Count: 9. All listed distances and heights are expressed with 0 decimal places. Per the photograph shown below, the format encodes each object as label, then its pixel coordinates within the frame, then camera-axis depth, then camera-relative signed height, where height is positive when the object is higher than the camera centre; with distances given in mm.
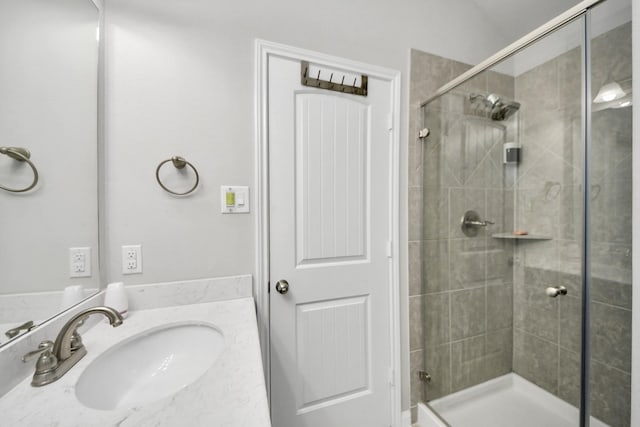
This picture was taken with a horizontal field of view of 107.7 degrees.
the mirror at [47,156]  609 +169
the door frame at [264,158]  1123 +249
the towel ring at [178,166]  981 +189
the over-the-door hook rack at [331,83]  1196 +672
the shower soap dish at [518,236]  1328 -151
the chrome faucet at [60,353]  558 -363
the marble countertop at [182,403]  436 -395
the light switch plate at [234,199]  1090 +52
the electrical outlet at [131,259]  979 -206
